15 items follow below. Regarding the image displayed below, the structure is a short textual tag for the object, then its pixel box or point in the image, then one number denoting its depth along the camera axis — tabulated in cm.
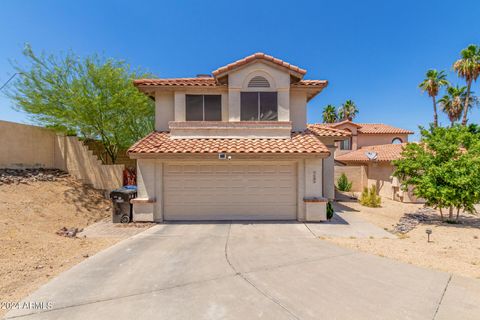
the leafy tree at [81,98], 1233
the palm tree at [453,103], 2836
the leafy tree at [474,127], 2606
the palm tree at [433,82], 2839
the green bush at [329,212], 967
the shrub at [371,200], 1345
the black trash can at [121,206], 937
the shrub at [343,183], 1930
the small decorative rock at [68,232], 781
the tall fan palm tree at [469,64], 2525
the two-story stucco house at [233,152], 935
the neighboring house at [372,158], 1653
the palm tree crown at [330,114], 4566
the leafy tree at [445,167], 917
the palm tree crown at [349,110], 4559
